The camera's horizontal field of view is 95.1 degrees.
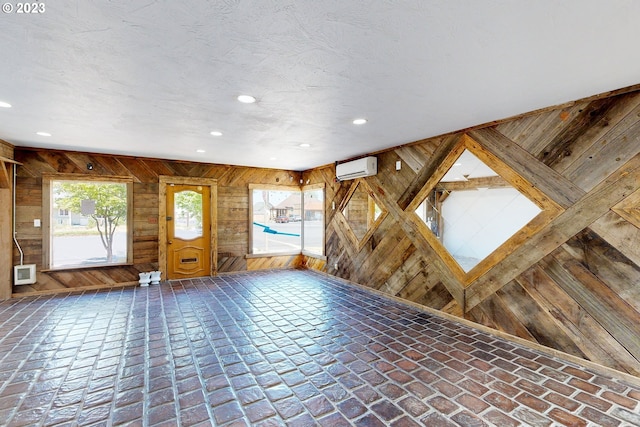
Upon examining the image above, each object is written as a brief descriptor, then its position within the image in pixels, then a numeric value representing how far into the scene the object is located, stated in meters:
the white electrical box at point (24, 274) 4.78
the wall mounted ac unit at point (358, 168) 5.14
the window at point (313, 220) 6.95
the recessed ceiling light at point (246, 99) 2.72
